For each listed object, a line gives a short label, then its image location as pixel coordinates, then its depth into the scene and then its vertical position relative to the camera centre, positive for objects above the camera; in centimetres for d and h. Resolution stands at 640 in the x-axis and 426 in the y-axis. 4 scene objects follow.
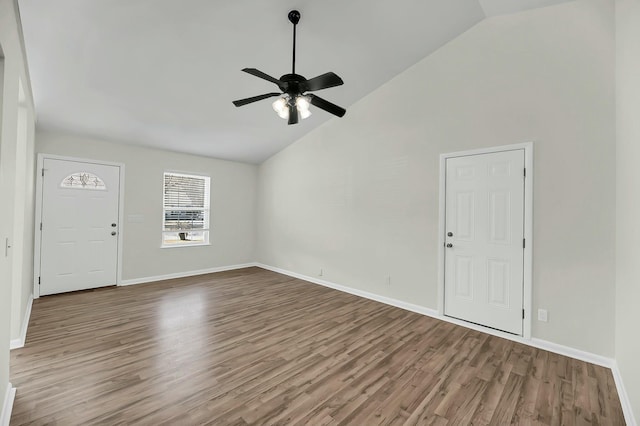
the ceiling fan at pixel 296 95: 239 +110
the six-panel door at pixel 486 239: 313 -24
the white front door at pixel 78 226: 427 -25
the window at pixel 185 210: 564 +5
